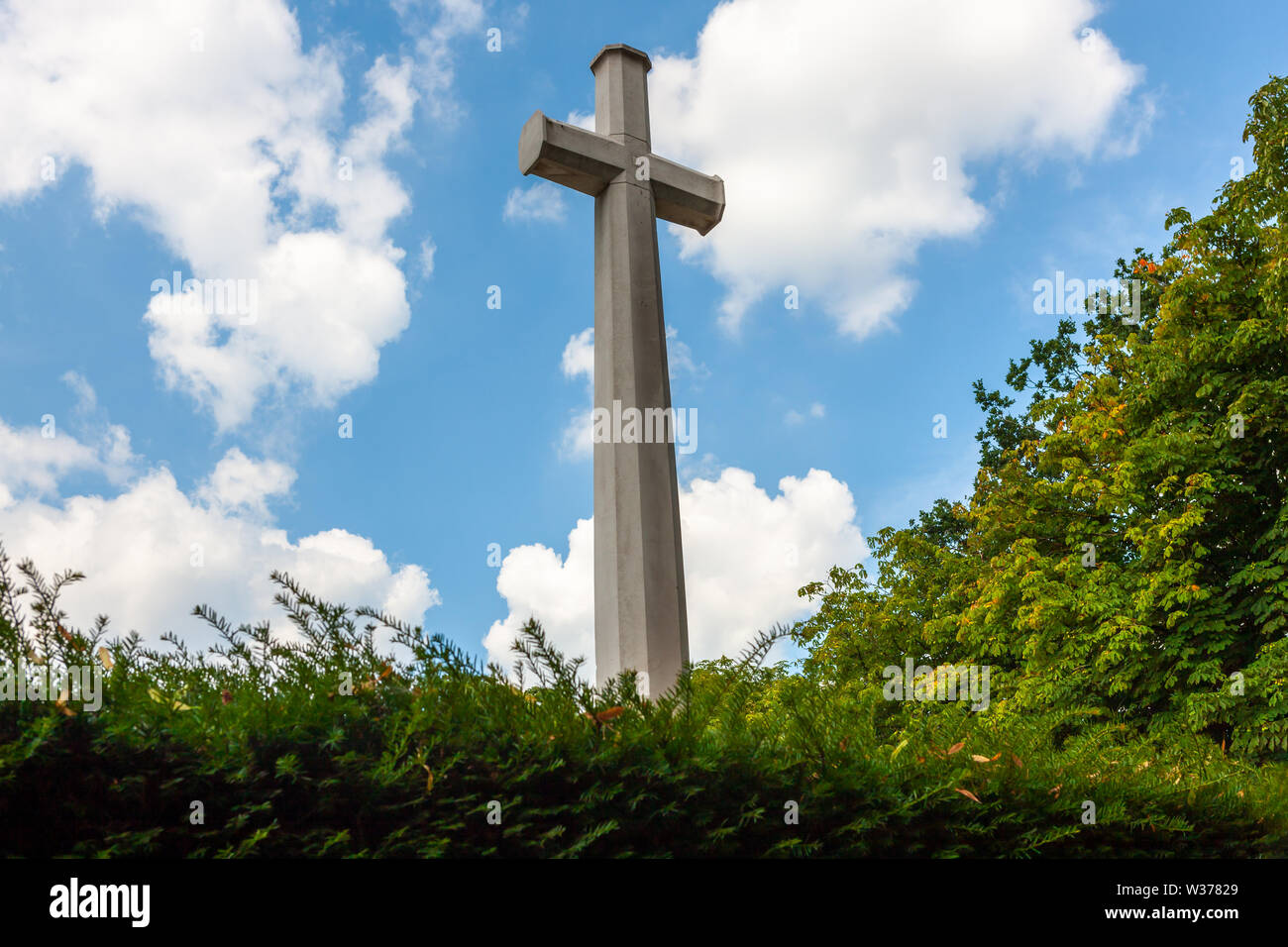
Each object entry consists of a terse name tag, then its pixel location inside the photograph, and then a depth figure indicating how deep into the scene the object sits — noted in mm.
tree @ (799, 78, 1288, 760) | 12773
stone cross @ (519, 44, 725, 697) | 5980
